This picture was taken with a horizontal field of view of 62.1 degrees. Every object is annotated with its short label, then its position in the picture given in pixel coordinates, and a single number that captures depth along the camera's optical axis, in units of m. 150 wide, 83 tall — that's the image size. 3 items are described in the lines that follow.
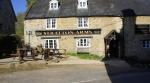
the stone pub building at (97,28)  15.17
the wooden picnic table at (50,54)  12.29
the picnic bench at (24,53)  11.48
